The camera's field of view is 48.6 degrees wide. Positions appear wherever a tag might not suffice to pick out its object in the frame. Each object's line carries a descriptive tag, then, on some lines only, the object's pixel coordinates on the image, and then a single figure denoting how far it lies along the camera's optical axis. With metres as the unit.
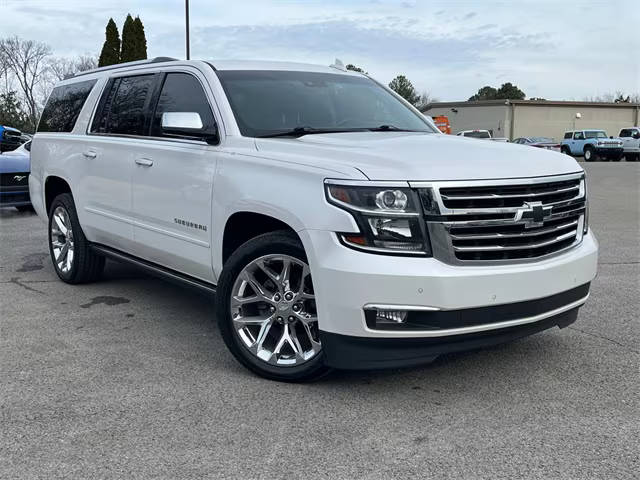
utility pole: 25.78
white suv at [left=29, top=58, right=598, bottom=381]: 3.45
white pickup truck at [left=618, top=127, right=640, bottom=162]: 39.53
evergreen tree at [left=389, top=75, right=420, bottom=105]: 84.25
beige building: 61.62
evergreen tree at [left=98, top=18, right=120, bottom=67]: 44.81
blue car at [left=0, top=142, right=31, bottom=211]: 11.56
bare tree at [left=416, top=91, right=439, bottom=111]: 84.54
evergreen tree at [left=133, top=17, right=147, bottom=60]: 43.98
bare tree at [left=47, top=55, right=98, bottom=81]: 60.41
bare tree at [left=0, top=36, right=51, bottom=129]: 65.25
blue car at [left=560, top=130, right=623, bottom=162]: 39.66
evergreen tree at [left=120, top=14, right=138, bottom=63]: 43.81
